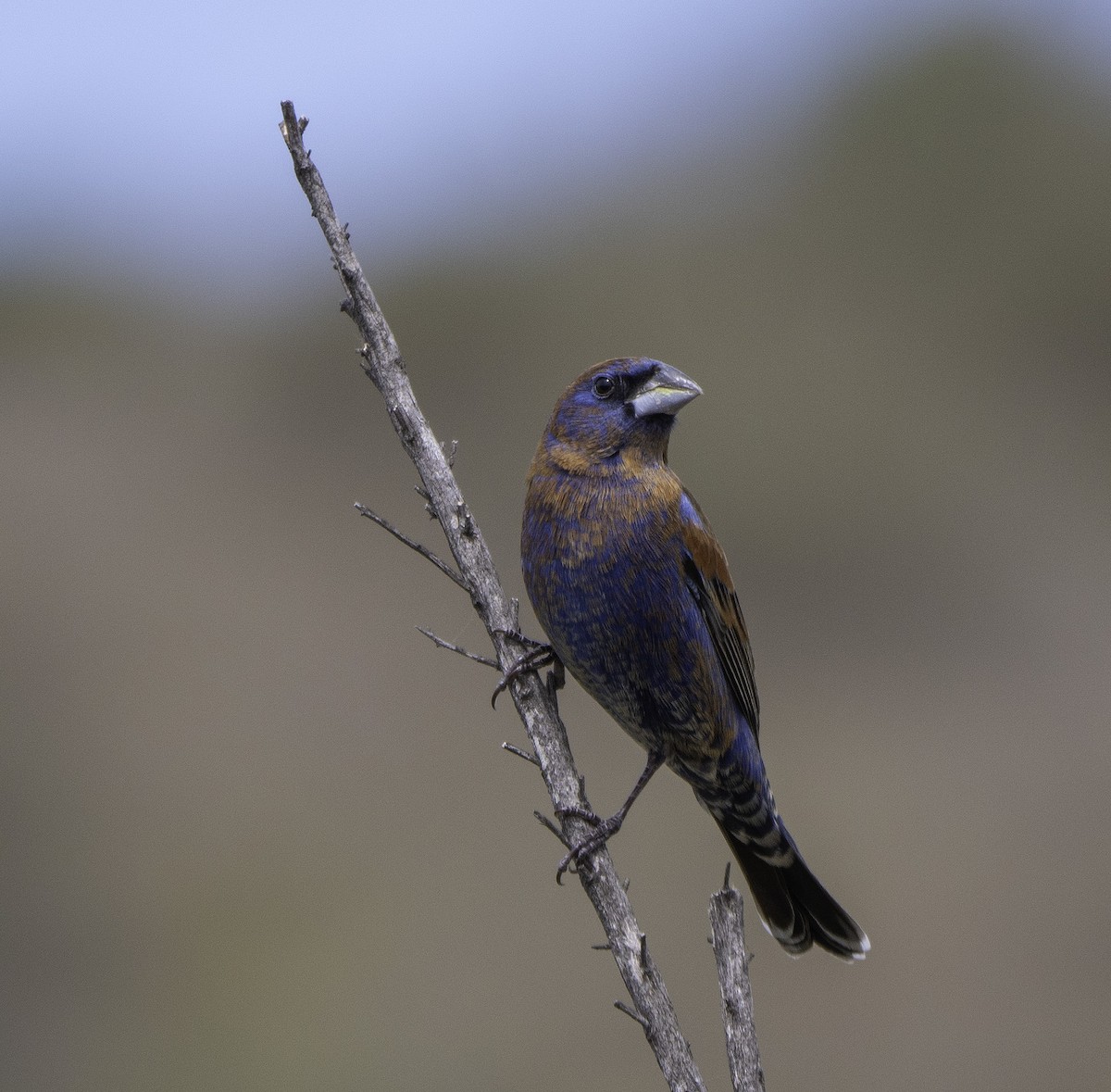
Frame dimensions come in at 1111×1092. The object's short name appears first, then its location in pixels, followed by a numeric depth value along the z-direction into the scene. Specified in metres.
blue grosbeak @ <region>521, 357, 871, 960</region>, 8.10
